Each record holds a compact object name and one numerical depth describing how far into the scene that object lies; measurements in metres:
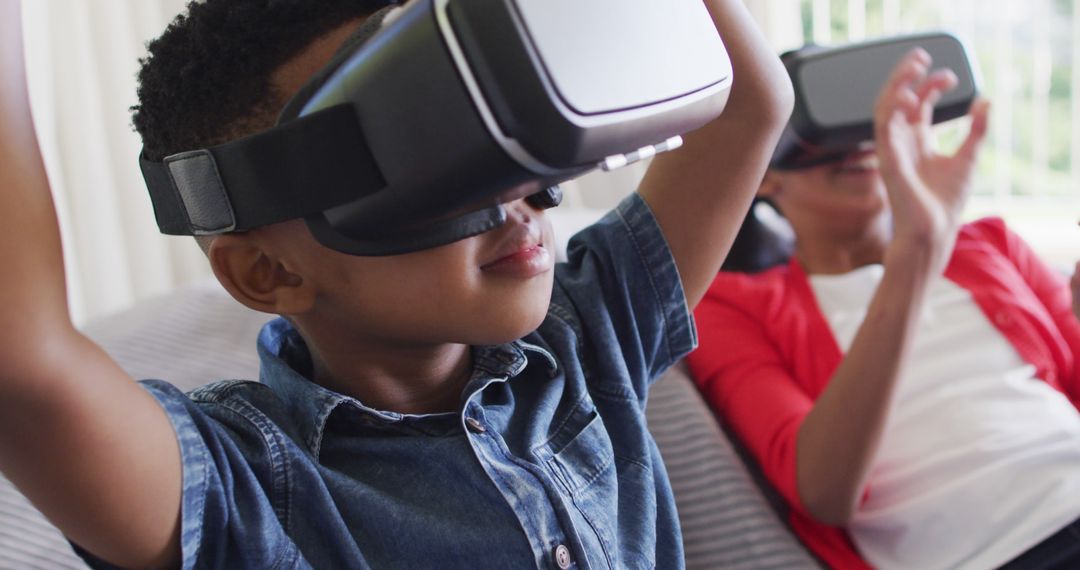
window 2.02
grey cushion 1.09
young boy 0.49
